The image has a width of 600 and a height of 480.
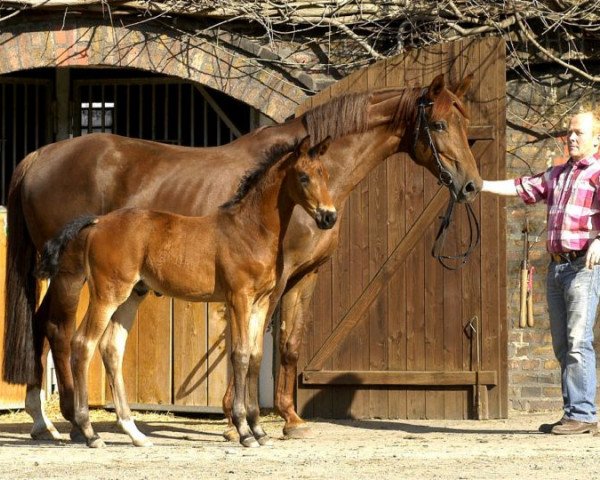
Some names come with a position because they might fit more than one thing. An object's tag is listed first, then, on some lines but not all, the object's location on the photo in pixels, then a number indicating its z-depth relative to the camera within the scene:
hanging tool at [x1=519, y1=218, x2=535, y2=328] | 17.72
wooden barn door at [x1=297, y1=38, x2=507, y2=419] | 17.06
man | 14.23
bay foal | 13.52
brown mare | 14.62
